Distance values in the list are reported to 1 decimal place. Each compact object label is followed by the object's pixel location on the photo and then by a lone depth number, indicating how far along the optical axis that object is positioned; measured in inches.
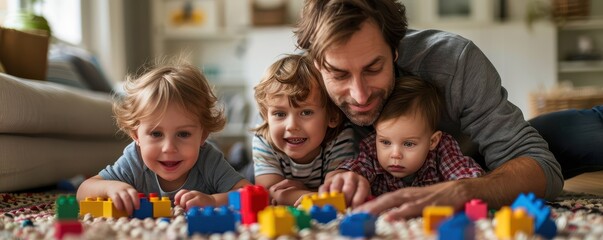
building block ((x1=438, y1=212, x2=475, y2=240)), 39.8
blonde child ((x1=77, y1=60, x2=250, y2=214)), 65.8
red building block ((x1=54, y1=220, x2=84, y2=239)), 42.9
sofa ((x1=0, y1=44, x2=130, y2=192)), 78.9
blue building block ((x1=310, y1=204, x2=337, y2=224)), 51.3
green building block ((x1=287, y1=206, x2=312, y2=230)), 48.6
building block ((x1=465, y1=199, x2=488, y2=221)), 51.9
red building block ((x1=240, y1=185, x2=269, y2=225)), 52.8
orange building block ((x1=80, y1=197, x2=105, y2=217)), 60.0
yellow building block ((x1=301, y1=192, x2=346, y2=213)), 56.0
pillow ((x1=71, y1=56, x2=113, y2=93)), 125.3
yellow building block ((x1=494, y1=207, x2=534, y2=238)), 43.4
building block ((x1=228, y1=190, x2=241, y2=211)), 56.4
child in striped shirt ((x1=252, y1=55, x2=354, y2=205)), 68.9
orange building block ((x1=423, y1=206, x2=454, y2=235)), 45.8
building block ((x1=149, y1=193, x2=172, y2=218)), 59.0
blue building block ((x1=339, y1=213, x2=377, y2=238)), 44.5
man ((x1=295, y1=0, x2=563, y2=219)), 58.9
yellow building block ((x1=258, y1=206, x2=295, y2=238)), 45.1
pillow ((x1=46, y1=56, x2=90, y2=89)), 114.9
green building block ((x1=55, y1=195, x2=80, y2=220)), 58.2
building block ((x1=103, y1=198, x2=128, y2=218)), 59.1
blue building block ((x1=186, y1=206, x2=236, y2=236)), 47.3
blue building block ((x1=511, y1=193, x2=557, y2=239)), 46.0
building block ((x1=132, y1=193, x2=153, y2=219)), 59.6
